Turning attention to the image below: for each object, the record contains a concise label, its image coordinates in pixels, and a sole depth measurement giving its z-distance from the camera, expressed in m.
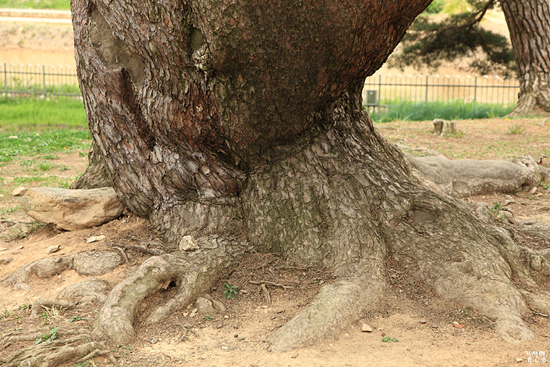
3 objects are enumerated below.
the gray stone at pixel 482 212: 4.29
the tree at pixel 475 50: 10.17
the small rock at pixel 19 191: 5.89
